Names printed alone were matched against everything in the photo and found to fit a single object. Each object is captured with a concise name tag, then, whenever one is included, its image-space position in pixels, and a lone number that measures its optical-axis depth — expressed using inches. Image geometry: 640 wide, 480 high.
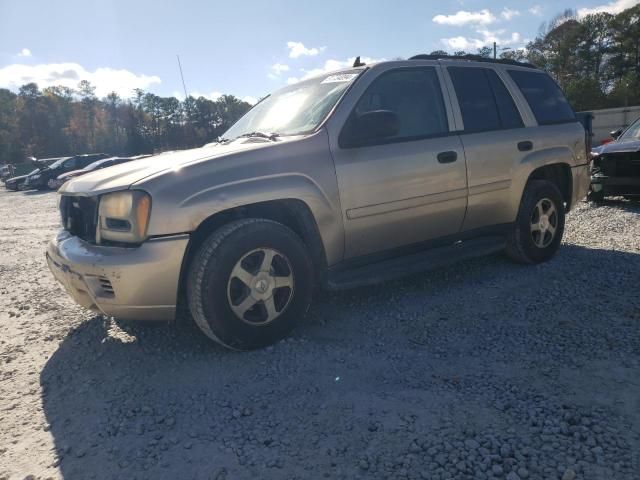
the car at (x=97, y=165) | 747.4
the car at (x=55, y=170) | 911.7
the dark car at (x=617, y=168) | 287.1
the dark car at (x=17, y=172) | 1001.5
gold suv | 111.8
